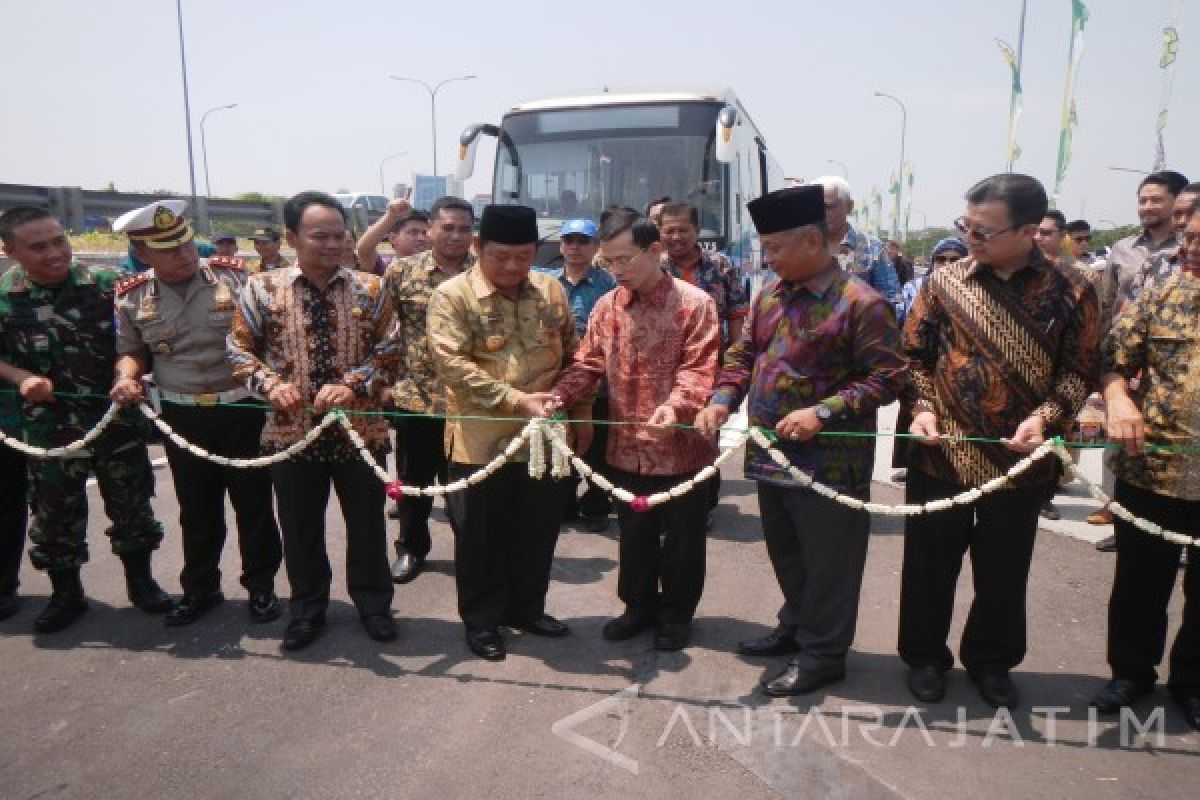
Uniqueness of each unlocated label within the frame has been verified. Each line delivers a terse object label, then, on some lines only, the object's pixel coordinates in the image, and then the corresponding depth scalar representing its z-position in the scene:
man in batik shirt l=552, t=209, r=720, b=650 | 3.43
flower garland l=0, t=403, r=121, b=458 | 3.80
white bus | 8.10
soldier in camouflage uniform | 3.86
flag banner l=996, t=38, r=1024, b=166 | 20.30
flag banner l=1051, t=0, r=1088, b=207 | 17.63
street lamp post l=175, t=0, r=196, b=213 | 27.39
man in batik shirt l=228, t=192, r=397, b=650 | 3.52
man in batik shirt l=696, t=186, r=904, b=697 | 3.01
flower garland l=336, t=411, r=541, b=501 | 3.36
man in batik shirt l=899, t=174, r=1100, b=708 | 2.90
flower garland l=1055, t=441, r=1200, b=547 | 2.82
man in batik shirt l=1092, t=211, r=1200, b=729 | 2.88
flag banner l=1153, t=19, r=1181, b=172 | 15.73
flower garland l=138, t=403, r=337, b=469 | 3.49
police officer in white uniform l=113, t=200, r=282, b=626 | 3.74
